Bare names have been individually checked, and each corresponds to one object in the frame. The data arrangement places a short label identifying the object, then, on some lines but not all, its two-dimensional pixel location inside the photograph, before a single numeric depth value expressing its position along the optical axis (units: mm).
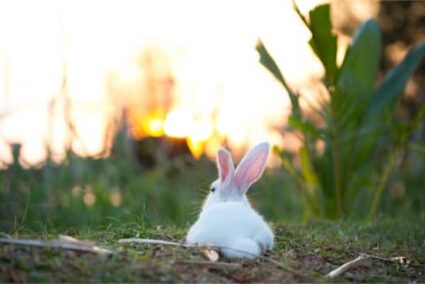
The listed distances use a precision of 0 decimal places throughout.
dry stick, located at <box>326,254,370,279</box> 4168
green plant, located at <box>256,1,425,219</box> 7922
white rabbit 4332
